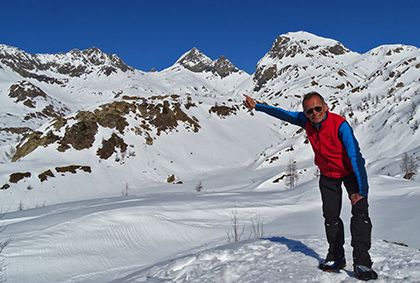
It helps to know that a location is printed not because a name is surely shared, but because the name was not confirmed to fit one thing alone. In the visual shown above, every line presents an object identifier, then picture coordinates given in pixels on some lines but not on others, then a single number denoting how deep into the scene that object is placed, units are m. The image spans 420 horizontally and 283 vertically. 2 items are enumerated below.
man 2.43
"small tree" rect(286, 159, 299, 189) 17.55
